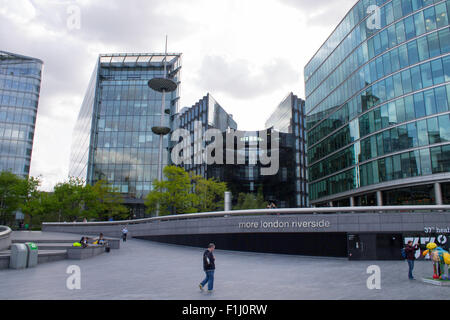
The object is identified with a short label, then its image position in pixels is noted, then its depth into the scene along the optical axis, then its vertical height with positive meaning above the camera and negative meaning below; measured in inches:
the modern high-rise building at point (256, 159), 3031.5 +604.4
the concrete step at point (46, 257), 566.9 -65.9
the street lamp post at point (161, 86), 1576.9 +679.4
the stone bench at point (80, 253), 713.0 -64.3
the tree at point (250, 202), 2290.8 +154.0
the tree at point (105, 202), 1769.2 +115.5
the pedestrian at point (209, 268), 385.0 -51.0
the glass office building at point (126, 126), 2613.2 +788.6
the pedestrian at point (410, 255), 492.5 -44.5
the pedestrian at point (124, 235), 1109.7 -39.0
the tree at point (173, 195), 1523.1 +129.7
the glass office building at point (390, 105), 1439.5 +592.3
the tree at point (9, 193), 1803.6 +160.0
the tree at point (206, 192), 1747.0 +171.8
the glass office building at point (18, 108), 3565.5 +1268.8
